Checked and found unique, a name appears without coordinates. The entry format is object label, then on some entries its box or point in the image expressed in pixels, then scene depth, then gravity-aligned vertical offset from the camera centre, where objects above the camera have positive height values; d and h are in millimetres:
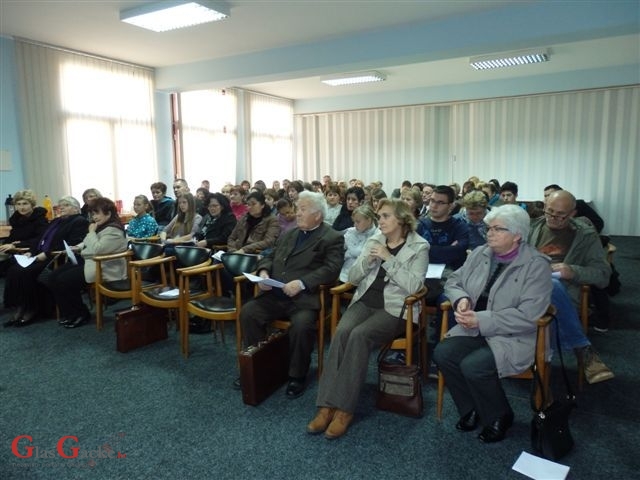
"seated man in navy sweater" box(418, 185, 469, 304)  3299 -440
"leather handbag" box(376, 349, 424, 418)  2432 -1137
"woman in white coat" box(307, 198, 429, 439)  2342 -773
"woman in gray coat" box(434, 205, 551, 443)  2162 -714
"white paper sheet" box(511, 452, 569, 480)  1959 -1285
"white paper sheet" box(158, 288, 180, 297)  3454 -870
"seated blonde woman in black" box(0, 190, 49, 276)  4586 -417
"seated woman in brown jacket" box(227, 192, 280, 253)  4250 -477
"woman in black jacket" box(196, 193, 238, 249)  4608 -460
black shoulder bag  2012 -1130
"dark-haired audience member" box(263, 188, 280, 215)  6098 -274
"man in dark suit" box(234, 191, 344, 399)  2766 -660
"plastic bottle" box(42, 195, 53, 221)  5829 -332
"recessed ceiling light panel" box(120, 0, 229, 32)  4516 +1670
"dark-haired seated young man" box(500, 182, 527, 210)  5895 -277
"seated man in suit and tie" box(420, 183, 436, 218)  6545 -285
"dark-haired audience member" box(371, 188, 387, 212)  5475 -265
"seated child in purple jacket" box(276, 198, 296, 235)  4719 -412
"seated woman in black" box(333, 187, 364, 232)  4836 -332
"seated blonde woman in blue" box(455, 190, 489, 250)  3598 -350
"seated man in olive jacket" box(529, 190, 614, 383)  2594 -572
